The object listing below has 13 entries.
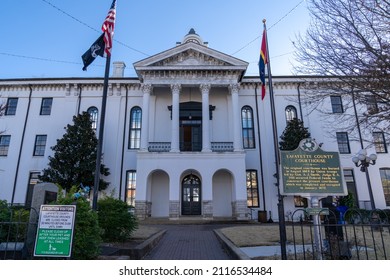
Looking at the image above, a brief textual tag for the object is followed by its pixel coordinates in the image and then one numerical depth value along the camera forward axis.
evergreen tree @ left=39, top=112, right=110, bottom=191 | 21.89
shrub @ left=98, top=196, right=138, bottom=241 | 10.00
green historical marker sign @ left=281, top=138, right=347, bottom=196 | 7.05
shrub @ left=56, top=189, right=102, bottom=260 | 6.10
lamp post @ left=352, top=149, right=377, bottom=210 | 15.45
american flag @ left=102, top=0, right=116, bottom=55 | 9.98
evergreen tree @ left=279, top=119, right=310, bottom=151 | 22.45
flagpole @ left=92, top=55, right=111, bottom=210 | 8.33
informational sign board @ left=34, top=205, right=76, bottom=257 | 5.21
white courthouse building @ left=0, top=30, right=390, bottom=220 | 22.36
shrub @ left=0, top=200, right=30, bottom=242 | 7.13
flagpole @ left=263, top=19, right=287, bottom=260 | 6.08
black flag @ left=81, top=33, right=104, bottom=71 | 10.10
